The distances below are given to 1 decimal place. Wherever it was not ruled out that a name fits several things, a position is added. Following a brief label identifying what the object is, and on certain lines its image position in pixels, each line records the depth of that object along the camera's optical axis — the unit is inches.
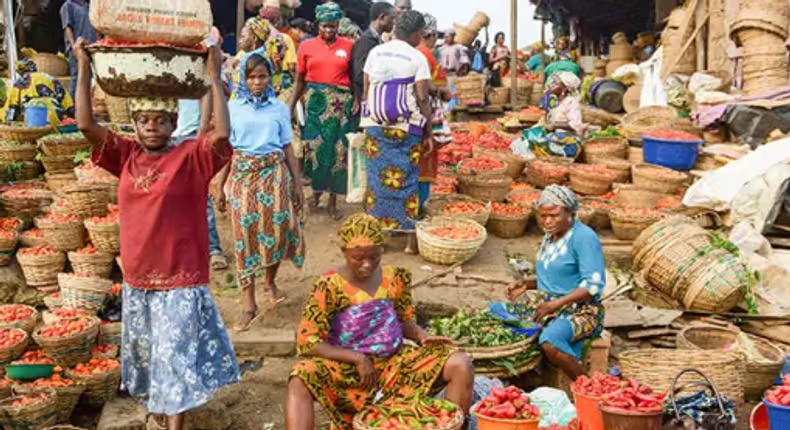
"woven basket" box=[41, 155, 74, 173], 346.3
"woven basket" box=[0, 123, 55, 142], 354.9
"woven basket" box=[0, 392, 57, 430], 178.4
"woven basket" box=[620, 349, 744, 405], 180.9
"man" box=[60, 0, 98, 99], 421.1
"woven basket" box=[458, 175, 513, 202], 347.9
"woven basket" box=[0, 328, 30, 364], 202.0
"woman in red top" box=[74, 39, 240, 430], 146.9
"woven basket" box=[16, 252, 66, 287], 271.3
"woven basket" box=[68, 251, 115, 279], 263.3
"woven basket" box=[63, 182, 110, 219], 275.7
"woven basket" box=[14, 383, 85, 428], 188.7
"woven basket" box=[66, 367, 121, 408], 193.9
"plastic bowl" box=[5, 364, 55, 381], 197.3
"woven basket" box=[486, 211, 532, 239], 321.1
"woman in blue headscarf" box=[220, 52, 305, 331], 221.0
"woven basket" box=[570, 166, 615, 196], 376.8
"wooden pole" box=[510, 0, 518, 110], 572.6
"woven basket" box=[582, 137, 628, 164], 417.1
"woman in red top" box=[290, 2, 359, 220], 301.4
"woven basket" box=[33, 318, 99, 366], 196.7
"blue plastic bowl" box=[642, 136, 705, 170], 390.6
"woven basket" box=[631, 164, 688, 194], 365.4
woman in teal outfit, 187.9
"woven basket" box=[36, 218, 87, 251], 271.3
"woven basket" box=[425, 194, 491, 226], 310.2
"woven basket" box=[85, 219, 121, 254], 265.1
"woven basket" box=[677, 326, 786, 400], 203.0
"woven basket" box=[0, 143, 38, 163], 352.2
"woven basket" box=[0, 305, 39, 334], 216.1
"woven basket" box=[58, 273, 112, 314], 243.9
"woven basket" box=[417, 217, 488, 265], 274.5
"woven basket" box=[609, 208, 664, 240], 323.3
